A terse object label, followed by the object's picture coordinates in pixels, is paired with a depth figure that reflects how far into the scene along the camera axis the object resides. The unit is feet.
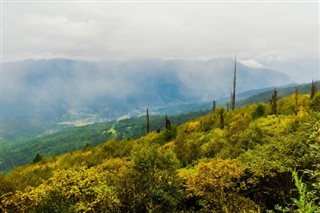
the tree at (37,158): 324.02
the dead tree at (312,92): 234.58
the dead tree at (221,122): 239.50
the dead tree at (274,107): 215.78
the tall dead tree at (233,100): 283.67
